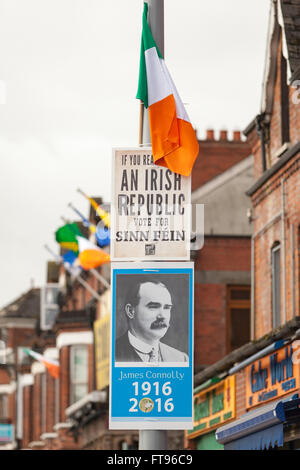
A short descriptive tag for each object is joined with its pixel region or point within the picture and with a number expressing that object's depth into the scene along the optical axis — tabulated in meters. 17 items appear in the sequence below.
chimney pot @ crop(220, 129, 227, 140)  37.62
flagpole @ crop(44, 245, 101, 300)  48.47
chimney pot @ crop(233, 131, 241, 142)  37.71
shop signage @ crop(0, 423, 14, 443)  74.75
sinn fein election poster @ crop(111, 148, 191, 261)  10.17
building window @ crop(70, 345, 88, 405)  48.56
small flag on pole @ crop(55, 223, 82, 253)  39.12
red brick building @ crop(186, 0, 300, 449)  18.97
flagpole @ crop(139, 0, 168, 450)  10.88
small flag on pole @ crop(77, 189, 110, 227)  28.36
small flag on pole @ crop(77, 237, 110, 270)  36.88
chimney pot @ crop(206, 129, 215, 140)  37.44
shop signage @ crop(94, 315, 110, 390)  40.47
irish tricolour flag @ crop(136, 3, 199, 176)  10.52
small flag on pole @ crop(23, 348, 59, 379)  51.73
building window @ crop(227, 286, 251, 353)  33.59
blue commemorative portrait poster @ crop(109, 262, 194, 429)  9.91
